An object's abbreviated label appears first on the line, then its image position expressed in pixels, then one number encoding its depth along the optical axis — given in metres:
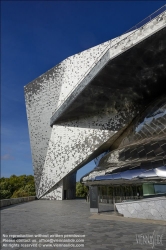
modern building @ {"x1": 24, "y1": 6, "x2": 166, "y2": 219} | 12.30
